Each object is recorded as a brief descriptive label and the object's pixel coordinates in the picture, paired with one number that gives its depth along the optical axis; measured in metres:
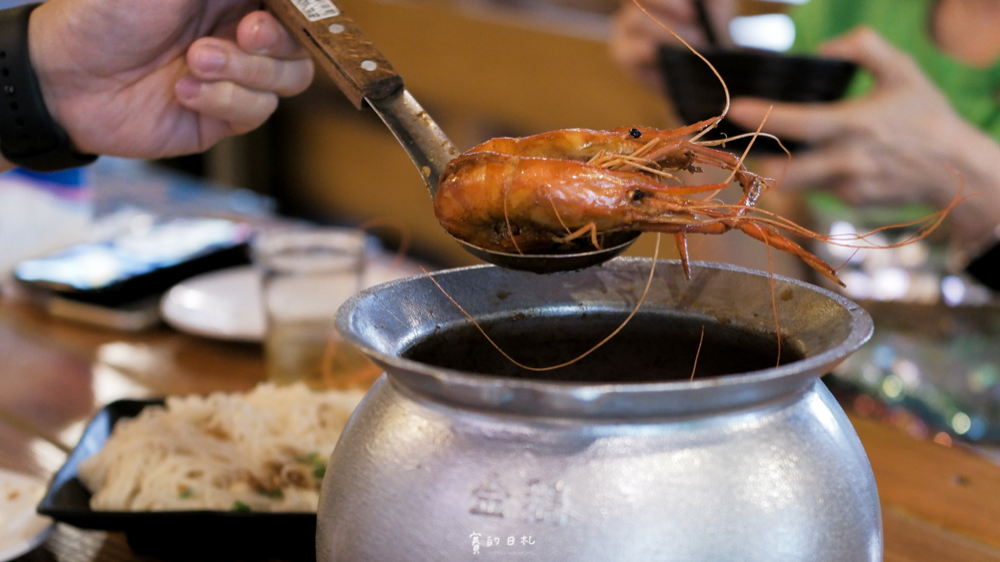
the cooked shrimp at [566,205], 0.98
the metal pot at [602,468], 0.85
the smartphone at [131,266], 1.33
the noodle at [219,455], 1.05
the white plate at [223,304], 1.29
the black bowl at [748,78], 1.27
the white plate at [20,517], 1.04
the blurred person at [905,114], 1.40
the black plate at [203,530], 1.02
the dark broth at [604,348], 1.00
